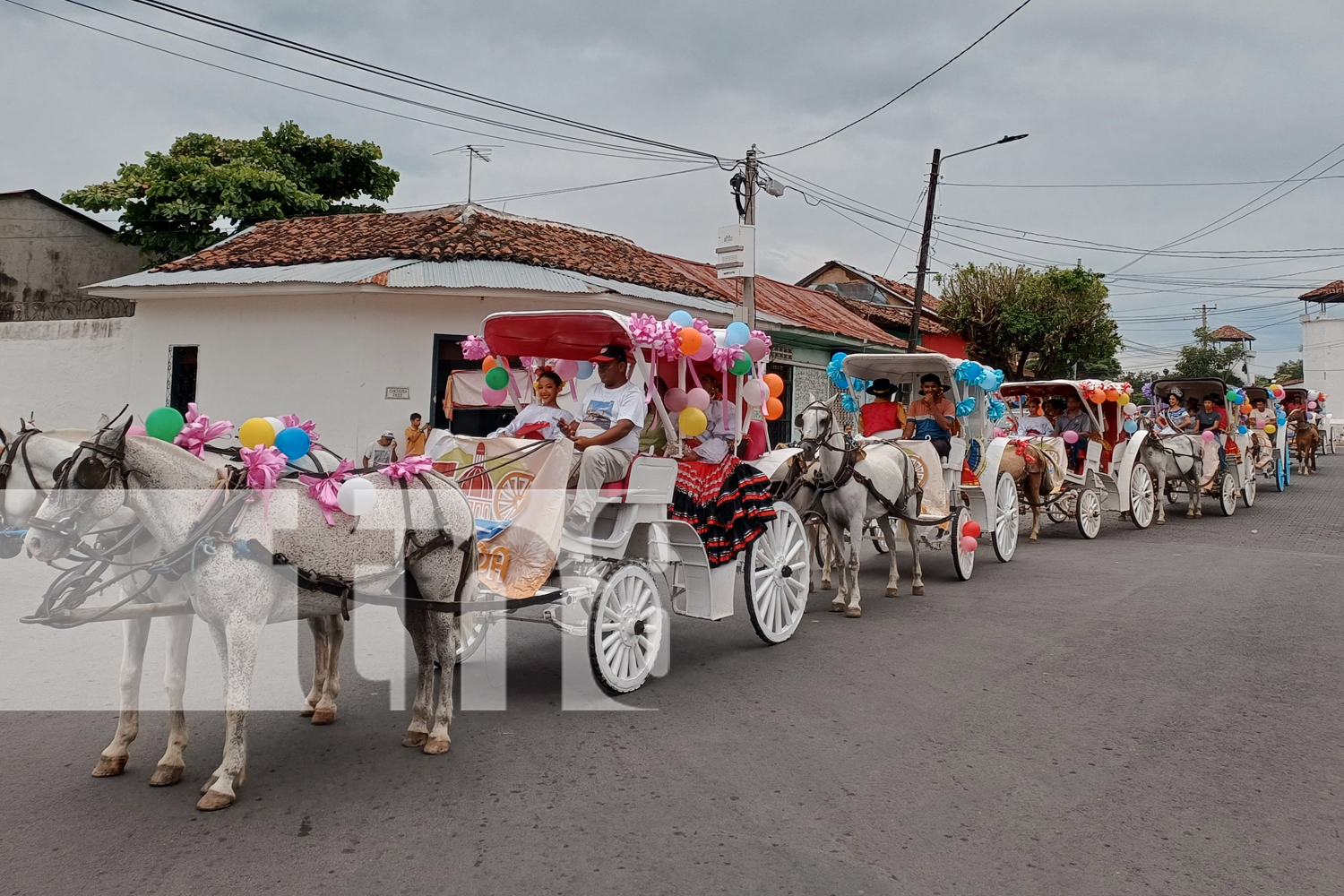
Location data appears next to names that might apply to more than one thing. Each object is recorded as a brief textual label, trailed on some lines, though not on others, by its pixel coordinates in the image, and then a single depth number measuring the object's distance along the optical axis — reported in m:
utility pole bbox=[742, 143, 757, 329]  15.99
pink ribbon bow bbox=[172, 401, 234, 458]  4.03
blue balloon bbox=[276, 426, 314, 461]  4.02
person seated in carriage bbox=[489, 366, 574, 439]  5.90
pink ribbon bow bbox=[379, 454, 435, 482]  4.40
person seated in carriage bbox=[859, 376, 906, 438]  10.01
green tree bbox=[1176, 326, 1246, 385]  55.12
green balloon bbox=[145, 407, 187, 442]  3.88
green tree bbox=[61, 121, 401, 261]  18.84
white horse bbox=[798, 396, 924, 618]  7.95
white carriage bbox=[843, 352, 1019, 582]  9.59
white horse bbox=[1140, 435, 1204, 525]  14.52
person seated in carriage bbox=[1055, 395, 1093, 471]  13.23
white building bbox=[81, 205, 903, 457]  14.48
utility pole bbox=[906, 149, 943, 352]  21.72
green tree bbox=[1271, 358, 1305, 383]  69.00
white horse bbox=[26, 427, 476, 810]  3.57
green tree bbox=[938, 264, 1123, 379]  28.06
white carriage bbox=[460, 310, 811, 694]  5.39
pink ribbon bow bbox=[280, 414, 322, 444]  4.31
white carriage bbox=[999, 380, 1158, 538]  12.97
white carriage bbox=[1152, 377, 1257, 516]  15.77
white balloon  3.98
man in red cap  5.43
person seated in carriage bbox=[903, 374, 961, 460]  9.77
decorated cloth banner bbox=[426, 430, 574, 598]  5.04
